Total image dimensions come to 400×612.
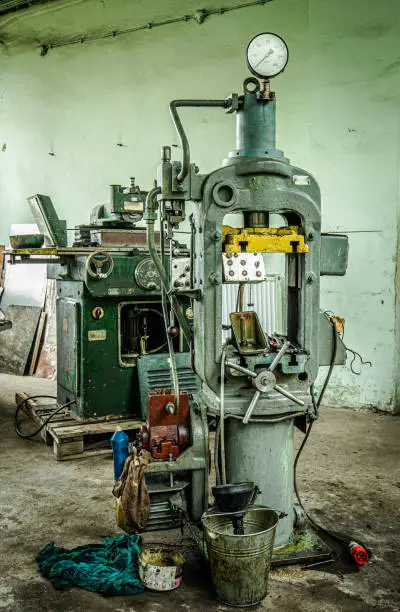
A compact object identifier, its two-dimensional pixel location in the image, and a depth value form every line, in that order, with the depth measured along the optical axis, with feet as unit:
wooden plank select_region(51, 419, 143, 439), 11.53
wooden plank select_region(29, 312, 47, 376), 19.65
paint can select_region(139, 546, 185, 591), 7.24
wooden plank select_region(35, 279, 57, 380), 19.24
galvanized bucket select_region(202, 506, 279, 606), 6.73
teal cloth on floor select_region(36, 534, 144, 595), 7.27
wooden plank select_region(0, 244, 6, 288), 21.14
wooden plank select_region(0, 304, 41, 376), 19.77
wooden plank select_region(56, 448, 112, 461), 11.59
